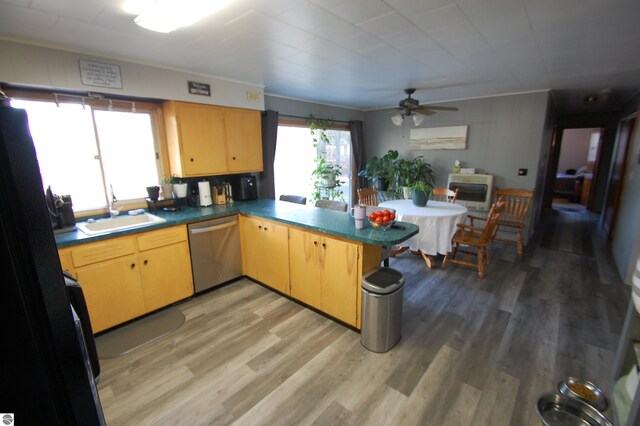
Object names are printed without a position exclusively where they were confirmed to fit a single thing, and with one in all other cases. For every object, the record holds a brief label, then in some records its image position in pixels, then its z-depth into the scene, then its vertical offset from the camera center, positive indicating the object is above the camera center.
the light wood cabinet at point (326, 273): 2.35 -0.99
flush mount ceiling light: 1.60 +0.87
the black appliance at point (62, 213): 2.36 -0.40
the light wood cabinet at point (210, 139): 3.04 +0.27
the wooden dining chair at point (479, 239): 3.40 -1.02
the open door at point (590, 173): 6.91 -0.44
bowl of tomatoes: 2.26 -0.47
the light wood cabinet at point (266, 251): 2.90 -0.97
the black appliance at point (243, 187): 3.69 -0.33
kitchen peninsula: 2.27 -0.85
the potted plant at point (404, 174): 5.23 -0.27
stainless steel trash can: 2.15 -1.14
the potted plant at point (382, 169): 5.52 -0.18
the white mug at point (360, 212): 2.30 -0.42
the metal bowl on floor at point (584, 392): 1.57 -1.32
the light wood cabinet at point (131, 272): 2.27 -0.96
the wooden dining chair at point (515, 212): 4.31 -0.83
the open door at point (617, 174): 4.54 -0.32
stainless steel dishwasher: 2.94 -0.96
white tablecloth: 3.47 -0.80
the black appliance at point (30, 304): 0.50 -0.26
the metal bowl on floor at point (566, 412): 1.52 -1.38
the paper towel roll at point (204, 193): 3.30 -0.35
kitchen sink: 2.49 -0.56
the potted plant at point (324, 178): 5.25 -0.32
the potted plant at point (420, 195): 3.84 -0.48
